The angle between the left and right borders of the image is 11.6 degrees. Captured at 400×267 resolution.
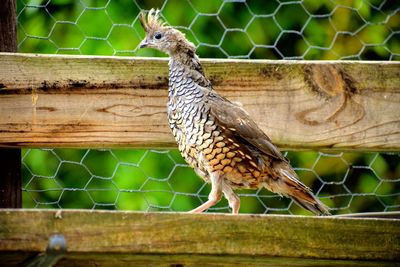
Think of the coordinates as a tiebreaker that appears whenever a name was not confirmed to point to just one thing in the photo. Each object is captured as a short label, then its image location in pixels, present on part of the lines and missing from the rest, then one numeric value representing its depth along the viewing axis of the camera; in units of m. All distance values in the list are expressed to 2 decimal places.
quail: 5.73
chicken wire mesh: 8.44
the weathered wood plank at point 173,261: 3.98
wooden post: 5.61
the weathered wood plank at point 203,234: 3.85
